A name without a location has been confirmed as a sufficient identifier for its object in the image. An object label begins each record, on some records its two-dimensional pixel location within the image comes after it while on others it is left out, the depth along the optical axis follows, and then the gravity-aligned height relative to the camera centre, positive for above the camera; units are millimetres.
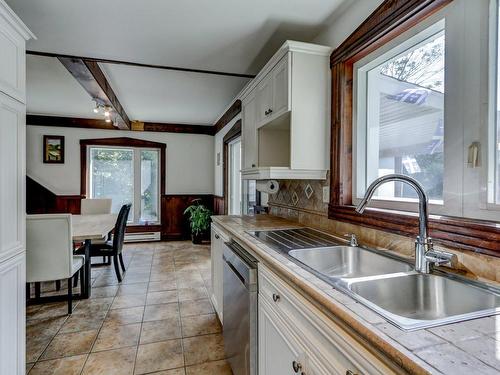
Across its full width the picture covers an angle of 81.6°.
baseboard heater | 5664 -1055
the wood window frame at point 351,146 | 1091 +251
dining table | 2809 -489
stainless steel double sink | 781 -370
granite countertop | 559 -344
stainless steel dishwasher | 1452 -700
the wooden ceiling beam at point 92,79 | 2662 +1085
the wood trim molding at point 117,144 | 5426 +746
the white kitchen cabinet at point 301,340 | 729 -497
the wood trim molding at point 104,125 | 5172 +1125
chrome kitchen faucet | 1083 -221
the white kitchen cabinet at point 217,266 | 2316 -710
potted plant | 5492 -726
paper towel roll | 2779 -19
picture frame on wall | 5258 +622
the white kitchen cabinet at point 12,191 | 1521 -47
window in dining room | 5596 +98
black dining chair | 3467 -767
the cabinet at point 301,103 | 1923 +557
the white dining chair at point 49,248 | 2443 -557
